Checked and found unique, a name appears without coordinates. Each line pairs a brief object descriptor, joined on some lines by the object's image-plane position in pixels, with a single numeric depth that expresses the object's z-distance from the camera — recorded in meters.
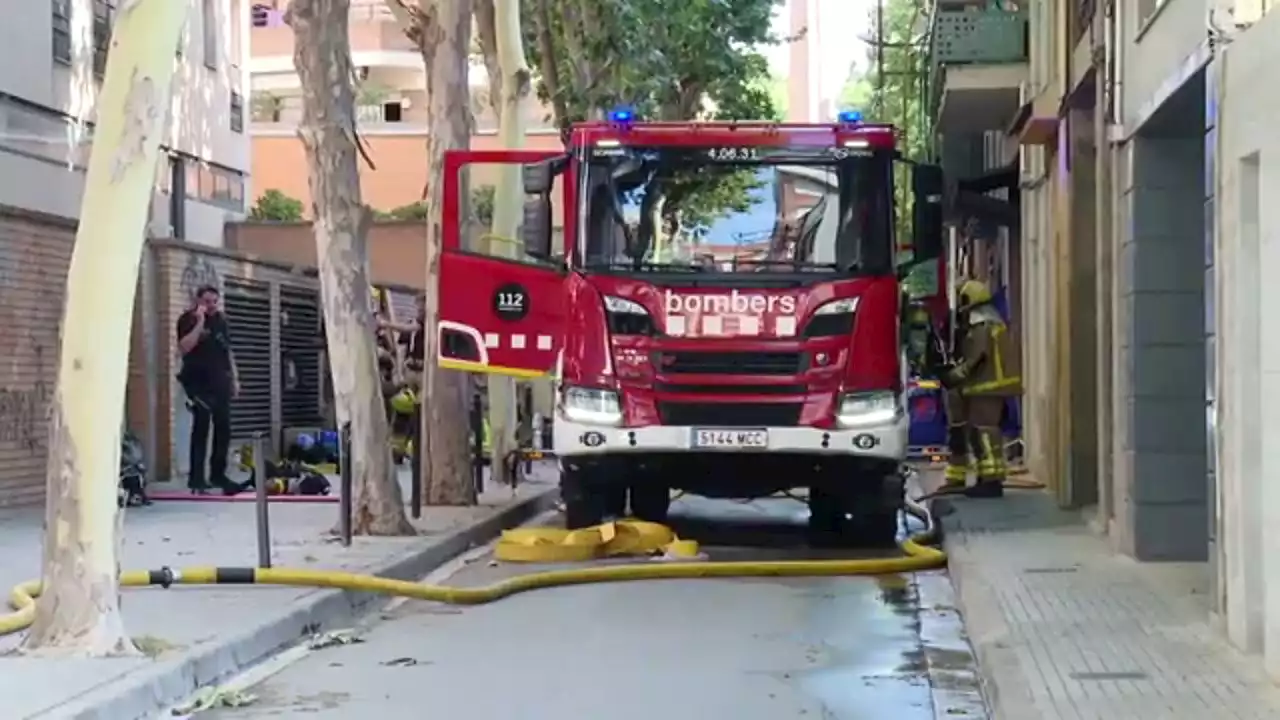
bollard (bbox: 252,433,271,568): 11.83
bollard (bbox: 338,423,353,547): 13.59
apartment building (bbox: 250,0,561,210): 49.00
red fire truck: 14.45
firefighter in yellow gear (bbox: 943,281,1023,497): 17.80
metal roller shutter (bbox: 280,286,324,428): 25.47
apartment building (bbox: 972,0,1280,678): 8.32
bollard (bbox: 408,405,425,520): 16.23
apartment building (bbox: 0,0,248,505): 17.44
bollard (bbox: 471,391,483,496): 18.80
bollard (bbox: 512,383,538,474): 25.57
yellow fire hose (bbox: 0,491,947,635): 11.01
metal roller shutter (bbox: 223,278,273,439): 23.20
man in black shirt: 19.09
